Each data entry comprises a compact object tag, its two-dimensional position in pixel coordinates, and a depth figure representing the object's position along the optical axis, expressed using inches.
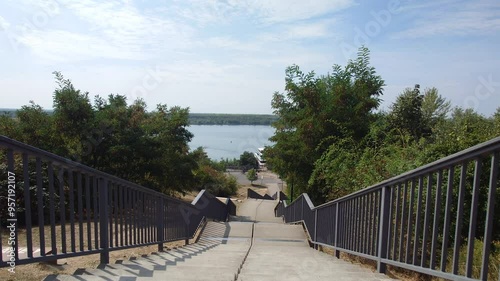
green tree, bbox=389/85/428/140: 749.9
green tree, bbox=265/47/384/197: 501.7
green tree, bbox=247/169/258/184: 2116.1
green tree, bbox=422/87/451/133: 826.2
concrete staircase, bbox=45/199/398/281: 127.0
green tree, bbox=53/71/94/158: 475.5
